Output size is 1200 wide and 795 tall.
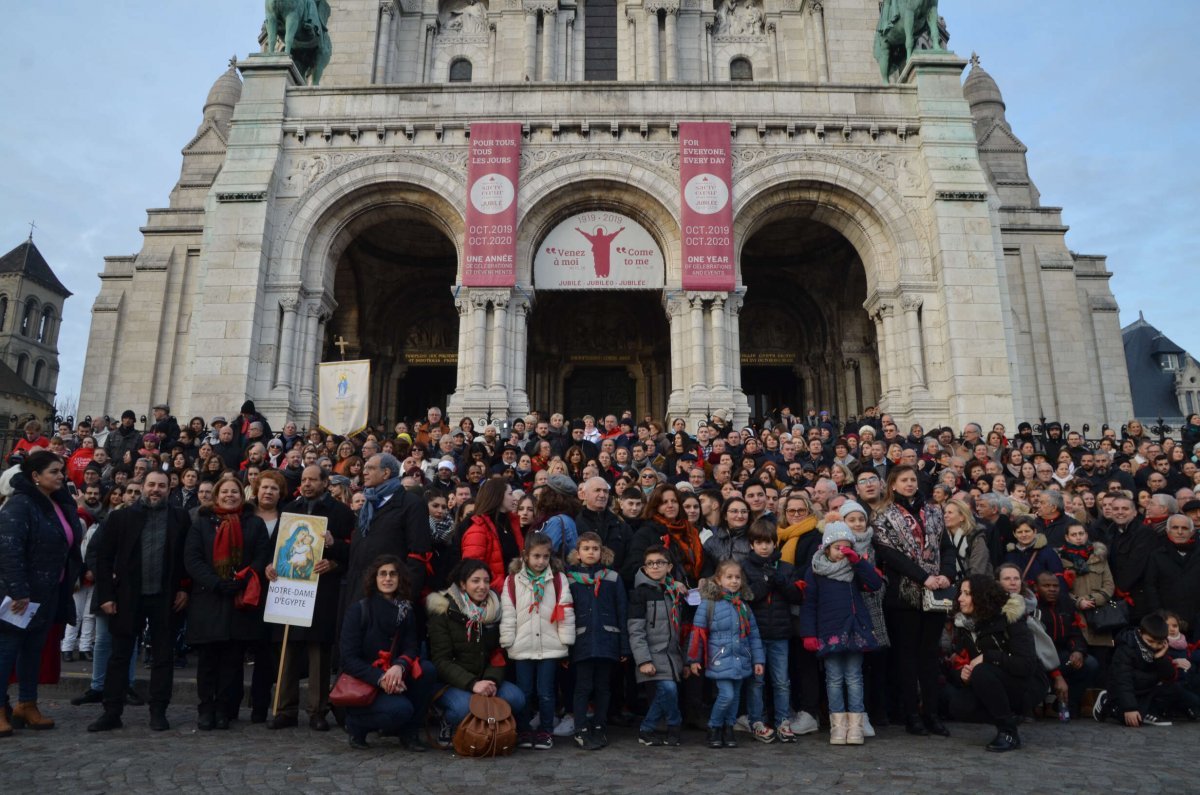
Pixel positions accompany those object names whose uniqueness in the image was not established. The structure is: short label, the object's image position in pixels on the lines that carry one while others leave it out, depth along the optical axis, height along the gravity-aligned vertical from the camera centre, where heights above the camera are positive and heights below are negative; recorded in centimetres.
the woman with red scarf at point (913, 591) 658 -10
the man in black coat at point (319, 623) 666 -39
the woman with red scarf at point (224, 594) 654 -14
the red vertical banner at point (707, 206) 1795 +839
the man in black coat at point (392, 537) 664 +34
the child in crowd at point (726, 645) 622 -53
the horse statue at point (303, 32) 2033 +1410
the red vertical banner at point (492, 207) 1805 +842
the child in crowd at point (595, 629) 621 -40
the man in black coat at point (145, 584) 655 -6
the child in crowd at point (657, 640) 626 -49
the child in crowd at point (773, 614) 652 -30
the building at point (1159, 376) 4619 +1207
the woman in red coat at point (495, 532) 674 +40
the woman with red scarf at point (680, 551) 679 +24
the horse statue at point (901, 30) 2019 +1406
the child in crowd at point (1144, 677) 720 -89
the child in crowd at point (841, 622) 625 -35
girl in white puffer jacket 624 -36
